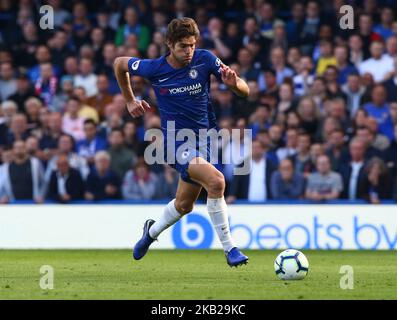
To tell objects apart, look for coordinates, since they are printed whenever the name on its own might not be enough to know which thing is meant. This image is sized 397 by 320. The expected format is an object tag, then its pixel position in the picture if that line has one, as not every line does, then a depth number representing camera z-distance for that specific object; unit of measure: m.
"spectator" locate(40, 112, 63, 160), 17.17
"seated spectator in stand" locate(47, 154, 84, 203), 16.20
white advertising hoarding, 15.25
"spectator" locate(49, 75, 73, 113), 18.20
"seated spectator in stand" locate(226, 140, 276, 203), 16.02
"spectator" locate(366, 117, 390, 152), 16.12
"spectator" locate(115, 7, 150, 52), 19.20
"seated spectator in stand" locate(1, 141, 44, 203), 16.42
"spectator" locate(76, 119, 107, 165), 17.11
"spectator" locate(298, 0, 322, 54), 18.48
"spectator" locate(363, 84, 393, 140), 16.59
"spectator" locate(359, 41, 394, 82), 17.33
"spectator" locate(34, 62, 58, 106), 18.48
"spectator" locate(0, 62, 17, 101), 18.88
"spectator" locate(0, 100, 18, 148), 17.56
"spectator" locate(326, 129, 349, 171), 15.94
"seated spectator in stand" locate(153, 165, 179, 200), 16.25
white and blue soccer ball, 9.79
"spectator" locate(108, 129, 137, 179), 16.67
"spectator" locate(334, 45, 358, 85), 17.41
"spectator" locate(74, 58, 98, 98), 18.45
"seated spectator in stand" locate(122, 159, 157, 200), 16.23
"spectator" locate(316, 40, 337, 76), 17.80
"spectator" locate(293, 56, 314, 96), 17.45
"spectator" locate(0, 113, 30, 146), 17.34
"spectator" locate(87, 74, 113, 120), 18.02
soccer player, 10.13
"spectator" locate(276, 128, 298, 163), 16.39
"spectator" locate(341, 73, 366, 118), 17.03
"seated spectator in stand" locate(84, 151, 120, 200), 16.25
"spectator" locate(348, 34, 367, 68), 17.70
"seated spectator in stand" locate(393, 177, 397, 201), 15.55
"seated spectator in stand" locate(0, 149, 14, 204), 16.34
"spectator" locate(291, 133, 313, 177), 16.09
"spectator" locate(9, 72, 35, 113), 18.36
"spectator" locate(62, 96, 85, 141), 17.61
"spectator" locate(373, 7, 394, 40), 18.11
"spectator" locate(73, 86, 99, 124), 17.81
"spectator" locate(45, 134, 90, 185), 16.70
